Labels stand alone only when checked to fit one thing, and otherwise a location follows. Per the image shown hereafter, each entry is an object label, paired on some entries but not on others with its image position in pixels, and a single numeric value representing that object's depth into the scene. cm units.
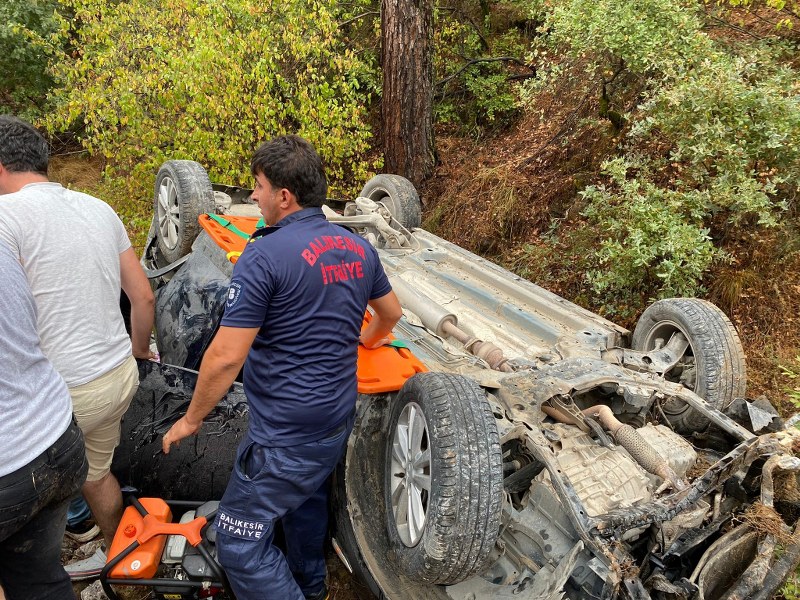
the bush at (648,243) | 452
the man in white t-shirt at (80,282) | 234
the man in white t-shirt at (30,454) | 184
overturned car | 231
